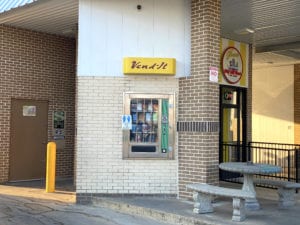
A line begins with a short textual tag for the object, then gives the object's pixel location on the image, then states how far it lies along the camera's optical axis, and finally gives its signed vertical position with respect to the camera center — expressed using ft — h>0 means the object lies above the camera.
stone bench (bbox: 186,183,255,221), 17.70 -3.77
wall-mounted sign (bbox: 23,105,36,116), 31.56 +1.61
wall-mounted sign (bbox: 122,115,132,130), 23.02 +0.28
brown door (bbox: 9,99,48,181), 30.94 -1.12
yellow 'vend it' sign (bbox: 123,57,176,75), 22.79 +4.23
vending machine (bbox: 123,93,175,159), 23.11 +0.18
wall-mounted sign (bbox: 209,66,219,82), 22.20 +3.68
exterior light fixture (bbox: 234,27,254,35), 29.95 +8.90
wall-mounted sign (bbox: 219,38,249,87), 31.26 +6.37
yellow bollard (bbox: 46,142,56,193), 26.20 -3.10
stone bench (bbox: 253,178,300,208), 20.77 -3.90
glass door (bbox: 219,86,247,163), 30.12 +0.69
